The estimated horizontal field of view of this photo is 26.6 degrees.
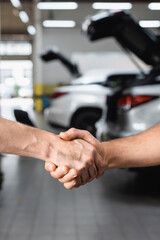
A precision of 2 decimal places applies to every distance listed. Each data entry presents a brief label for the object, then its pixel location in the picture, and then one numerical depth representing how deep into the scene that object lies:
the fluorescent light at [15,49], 30.34
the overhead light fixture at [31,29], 20.20
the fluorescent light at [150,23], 16.27
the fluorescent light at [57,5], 12.91
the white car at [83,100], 6.72
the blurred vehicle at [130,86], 3.48
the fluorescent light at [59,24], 17.14
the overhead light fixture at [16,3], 12.28
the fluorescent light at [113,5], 12.80
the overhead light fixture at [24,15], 15.15
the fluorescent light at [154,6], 13.92
